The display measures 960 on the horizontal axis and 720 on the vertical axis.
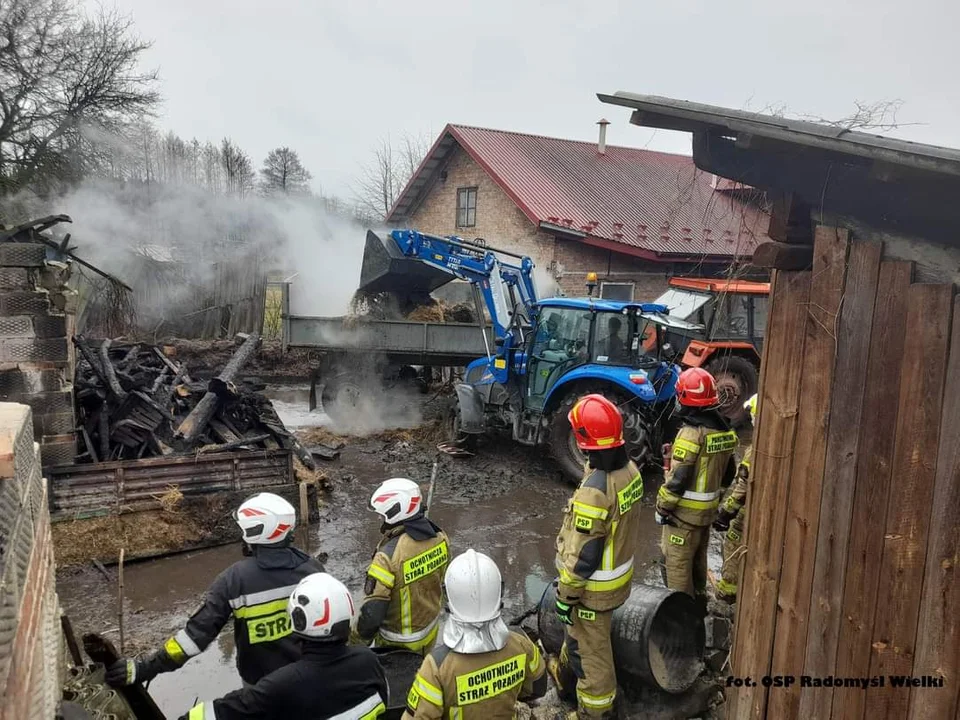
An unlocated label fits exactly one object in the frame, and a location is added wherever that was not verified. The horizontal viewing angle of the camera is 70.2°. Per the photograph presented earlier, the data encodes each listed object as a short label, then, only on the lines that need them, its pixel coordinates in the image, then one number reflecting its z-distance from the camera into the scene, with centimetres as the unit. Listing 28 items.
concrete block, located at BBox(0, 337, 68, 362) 639
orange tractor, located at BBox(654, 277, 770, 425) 1091
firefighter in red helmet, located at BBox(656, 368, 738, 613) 502
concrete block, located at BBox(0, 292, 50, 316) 631
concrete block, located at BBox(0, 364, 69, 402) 643
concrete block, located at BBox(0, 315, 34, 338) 634
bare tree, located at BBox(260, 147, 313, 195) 4750
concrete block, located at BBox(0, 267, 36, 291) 628
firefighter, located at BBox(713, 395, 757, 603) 527
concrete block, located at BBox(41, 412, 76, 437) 657
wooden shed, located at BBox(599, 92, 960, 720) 228
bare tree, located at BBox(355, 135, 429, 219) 4325
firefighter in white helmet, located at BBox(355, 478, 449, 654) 355
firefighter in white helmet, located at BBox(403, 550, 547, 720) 263
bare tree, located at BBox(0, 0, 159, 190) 1758
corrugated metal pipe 395
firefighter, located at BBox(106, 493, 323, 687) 321
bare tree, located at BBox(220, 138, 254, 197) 4675
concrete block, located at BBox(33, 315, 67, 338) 646
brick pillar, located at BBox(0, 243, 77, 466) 632
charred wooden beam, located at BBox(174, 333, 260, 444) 770
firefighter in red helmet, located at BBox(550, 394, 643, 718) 374
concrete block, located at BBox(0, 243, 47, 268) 623
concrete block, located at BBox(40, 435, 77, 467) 656
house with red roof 1683
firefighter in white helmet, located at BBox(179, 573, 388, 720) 247
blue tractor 862
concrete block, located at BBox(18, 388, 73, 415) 651
